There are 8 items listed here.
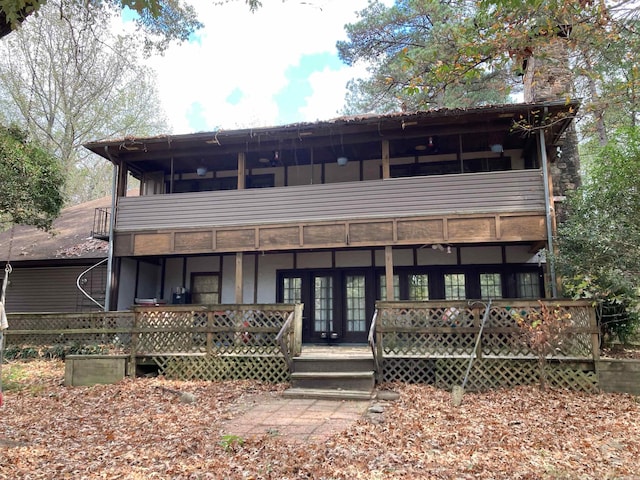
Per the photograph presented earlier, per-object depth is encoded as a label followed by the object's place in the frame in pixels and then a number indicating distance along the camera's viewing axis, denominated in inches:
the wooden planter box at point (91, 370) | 342.6
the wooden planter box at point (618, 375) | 287.4
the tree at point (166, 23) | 278.7
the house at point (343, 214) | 412.2
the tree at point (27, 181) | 461.1
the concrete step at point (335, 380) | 301.0
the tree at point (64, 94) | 799.7
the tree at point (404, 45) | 596.4
